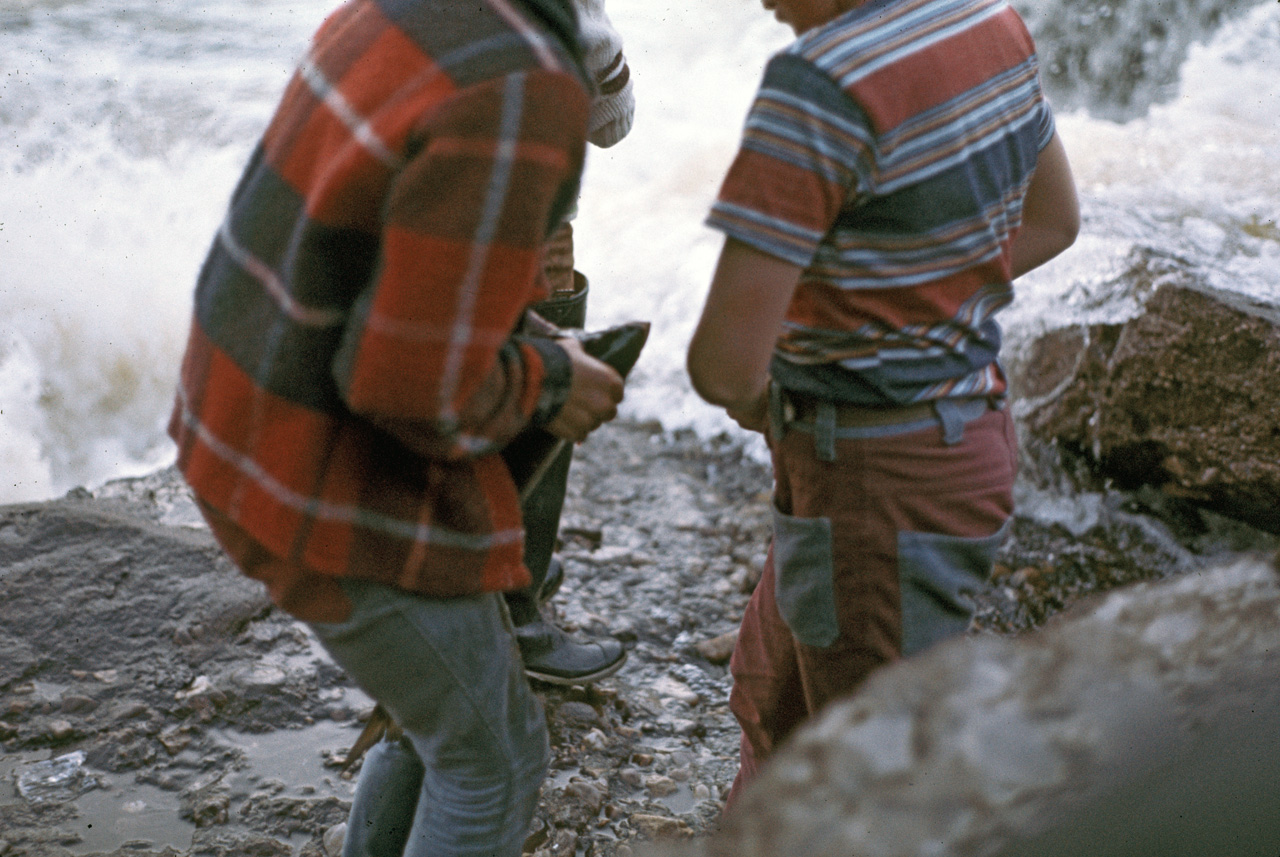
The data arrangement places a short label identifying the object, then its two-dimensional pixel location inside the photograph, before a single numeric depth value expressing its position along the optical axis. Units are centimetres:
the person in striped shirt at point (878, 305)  108
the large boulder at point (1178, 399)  266
